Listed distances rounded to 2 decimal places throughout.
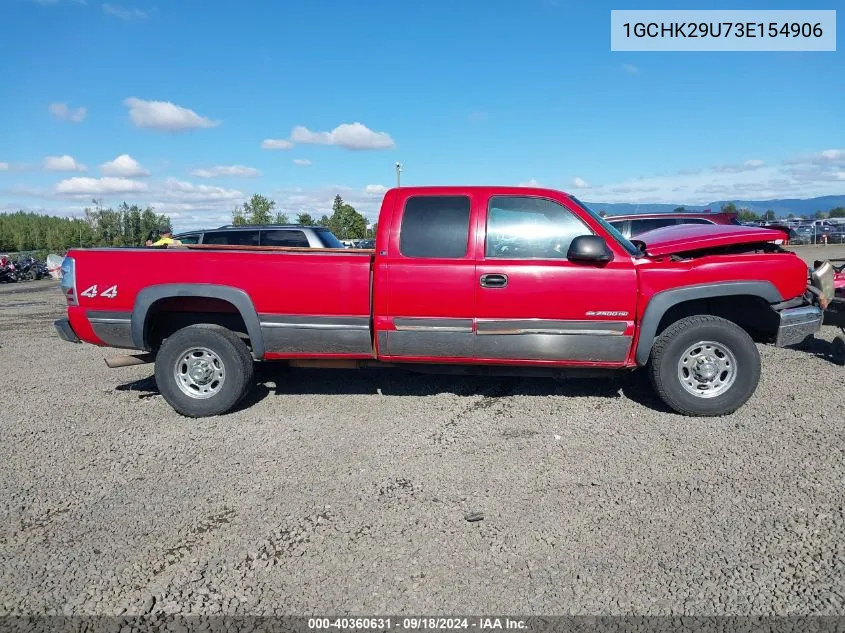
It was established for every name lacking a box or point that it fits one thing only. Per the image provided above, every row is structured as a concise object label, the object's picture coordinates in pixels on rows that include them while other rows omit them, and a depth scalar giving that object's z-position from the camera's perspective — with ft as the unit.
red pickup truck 14.97
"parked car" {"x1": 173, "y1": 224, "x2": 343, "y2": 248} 35.31
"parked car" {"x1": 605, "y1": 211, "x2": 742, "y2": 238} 39.45
